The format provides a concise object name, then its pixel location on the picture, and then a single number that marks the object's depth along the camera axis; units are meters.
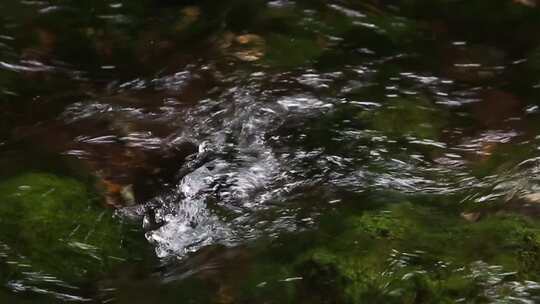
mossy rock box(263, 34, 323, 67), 4.84
